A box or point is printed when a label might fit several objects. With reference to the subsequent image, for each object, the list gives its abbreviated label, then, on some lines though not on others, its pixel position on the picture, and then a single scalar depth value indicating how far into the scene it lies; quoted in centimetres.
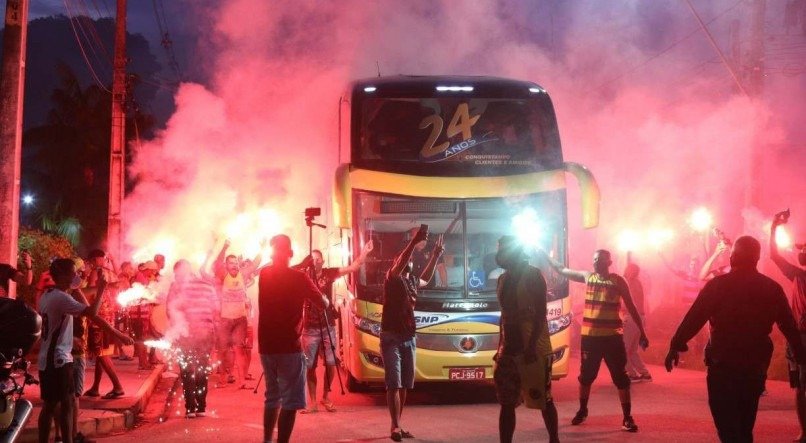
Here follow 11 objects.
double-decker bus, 1154
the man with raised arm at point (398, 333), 913
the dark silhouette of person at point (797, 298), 844
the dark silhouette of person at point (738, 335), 606
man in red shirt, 764
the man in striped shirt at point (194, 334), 1076
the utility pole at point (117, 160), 1912
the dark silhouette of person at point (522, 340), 771
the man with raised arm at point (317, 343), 1107
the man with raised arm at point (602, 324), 974
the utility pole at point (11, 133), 1086
